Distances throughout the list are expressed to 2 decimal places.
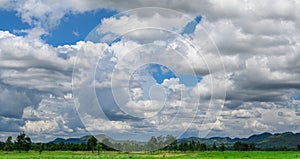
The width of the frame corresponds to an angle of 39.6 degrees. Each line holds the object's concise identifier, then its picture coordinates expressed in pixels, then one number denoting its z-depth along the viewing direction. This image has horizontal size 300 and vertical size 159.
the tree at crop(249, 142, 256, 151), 176.12
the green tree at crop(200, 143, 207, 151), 159.24
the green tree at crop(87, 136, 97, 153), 111.99
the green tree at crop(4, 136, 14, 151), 124.25
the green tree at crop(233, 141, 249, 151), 175.39
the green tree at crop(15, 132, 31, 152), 119.94
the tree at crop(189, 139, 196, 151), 149.93
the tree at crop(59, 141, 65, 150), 150.27
